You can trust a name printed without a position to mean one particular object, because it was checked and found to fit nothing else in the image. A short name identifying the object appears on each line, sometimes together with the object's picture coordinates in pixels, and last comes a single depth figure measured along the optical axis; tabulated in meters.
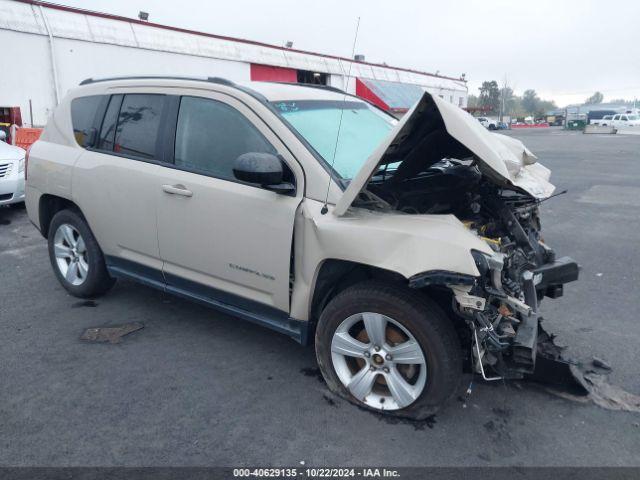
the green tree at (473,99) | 101.69
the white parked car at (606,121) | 53.12
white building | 16.81
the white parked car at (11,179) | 8.02
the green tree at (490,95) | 98.28
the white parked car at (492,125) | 55.95
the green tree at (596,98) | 151.88
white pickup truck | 48.28
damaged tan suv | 2.79
